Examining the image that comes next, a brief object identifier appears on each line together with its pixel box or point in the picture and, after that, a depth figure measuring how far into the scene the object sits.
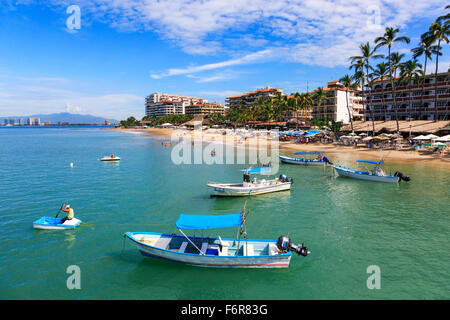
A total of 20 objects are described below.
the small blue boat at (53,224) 19.17
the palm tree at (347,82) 69.11
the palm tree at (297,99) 95.01
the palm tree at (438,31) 48.59
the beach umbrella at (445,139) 42.97
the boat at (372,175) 32.59
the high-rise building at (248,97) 153.62
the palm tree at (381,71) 59.96
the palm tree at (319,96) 88.96
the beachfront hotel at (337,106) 92.12
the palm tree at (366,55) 58.84
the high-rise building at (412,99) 60.24
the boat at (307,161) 44.88
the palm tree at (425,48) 52.04
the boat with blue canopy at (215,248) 14.45
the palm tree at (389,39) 53.62
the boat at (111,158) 52.15
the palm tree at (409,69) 58.56
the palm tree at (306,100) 93.00
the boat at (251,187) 27.36
